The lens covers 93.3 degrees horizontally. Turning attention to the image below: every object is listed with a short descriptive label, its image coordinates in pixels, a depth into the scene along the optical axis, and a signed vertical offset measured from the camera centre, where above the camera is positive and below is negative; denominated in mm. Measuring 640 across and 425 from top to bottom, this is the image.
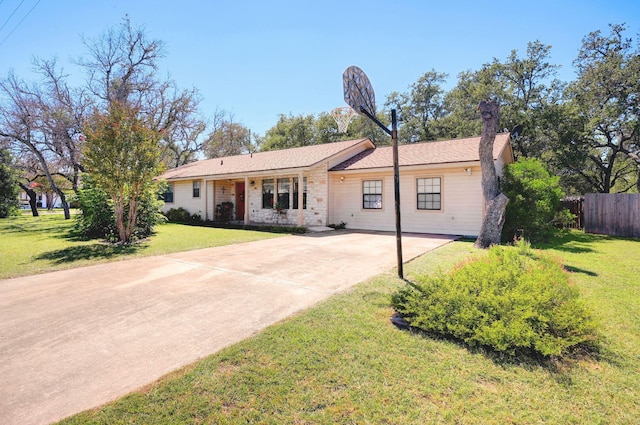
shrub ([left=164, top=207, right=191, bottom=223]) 18781 -578
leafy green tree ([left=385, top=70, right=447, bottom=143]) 28719 +9256
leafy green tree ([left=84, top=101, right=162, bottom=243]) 8625 +1462
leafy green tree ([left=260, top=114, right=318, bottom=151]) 33844 +8030
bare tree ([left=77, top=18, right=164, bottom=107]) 21344 +10419
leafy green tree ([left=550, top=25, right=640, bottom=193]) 16891 +5659
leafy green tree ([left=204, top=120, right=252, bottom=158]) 35719 +8364
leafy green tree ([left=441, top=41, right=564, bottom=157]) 20188 +7870
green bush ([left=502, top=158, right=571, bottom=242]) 9742 +60
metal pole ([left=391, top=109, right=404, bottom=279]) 5359 +216
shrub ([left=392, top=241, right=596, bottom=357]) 2844 -1163
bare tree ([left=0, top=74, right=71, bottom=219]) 18141 +5356
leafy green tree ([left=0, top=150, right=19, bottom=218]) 21969 +1641
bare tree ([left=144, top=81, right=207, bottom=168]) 24955 +8496
